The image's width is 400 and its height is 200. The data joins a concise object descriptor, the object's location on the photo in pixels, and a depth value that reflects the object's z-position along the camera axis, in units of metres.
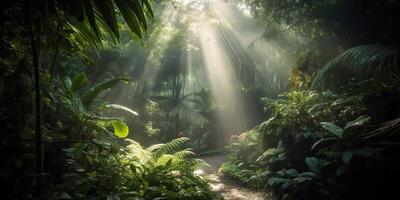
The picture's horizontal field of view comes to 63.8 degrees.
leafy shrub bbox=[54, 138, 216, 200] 3.82
